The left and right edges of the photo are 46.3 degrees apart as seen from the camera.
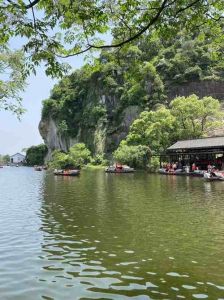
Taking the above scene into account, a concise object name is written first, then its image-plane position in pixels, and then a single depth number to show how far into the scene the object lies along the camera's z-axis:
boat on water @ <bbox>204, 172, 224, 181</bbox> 33.47
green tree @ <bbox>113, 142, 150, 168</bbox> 53.87
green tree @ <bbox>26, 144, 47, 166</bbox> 124.10
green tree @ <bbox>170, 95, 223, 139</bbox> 48.06
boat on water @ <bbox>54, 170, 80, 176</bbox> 48.48
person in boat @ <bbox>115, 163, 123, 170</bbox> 51.97
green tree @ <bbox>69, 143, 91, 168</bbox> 72.30
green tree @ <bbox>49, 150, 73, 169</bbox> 71.77
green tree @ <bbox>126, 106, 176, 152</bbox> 51.07
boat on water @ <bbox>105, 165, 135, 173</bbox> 50.59
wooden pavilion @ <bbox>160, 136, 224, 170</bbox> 42.72
